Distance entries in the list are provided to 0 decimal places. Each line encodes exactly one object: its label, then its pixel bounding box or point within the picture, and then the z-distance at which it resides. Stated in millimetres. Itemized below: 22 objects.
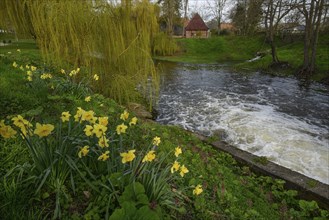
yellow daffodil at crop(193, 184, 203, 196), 2217
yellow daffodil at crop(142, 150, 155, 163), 1982
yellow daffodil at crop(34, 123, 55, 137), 1672
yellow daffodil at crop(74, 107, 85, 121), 2233
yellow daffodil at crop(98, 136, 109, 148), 2008
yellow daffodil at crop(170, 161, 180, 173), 2127
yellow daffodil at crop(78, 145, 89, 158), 1945
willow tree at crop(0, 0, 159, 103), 4621
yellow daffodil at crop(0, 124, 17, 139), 1653
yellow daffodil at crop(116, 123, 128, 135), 2235
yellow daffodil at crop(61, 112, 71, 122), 2209
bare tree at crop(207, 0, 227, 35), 41094
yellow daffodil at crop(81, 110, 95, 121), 2080
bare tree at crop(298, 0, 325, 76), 14102
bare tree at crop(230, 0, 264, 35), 16773
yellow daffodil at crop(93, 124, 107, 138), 1961
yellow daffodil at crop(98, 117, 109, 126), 2033
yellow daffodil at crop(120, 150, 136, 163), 1896
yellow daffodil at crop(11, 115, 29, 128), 1811
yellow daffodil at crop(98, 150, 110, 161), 1986
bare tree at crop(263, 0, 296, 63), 15510
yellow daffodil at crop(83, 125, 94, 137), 2029
